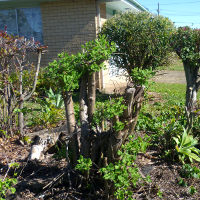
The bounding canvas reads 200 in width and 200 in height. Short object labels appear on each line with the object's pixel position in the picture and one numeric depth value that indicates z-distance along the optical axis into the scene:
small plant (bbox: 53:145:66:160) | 3.59
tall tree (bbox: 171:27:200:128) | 6.48
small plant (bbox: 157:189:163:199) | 3.10
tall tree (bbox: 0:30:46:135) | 4.77
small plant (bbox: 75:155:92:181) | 2.83
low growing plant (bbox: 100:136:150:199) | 2.71
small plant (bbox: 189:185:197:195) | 3.28
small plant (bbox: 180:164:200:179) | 3.54
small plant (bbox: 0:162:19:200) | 2.79
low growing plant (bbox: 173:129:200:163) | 3.78
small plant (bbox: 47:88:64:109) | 6.34
